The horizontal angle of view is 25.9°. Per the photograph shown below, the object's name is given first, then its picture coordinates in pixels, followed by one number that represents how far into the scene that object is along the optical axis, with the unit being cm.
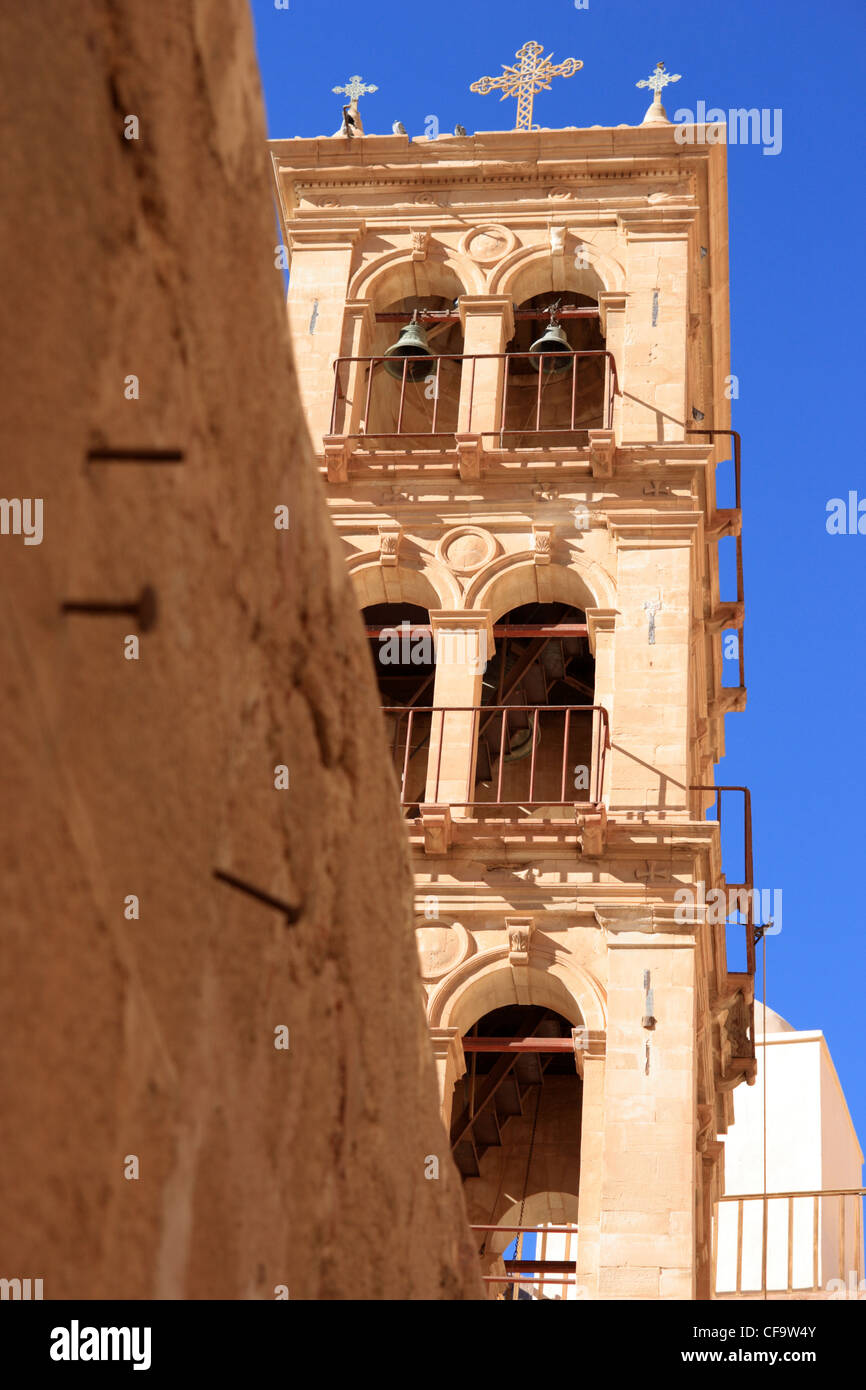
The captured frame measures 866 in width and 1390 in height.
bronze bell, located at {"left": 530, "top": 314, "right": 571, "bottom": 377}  1945
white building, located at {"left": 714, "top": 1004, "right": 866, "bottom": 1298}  2303
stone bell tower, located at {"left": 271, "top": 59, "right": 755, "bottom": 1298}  1559
